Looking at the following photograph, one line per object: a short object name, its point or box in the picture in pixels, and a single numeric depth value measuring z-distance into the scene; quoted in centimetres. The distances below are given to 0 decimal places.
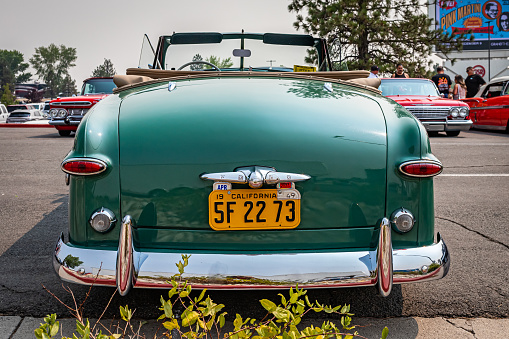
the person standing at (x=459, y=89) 1656
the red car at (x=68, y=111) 1303
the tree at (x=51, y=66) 15388
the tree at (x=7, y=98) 10091
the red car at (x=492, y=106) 1322
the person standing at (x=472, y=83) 1711
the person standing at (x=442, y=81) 1597
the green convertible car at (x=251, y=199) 224
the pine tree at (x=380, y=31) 2558
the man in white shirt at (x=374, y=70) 1477
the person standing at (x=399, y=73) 1425
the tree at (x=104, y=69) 13079
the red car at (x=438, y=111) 1177
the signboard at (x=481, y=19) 3900
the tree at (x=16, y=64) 17425
